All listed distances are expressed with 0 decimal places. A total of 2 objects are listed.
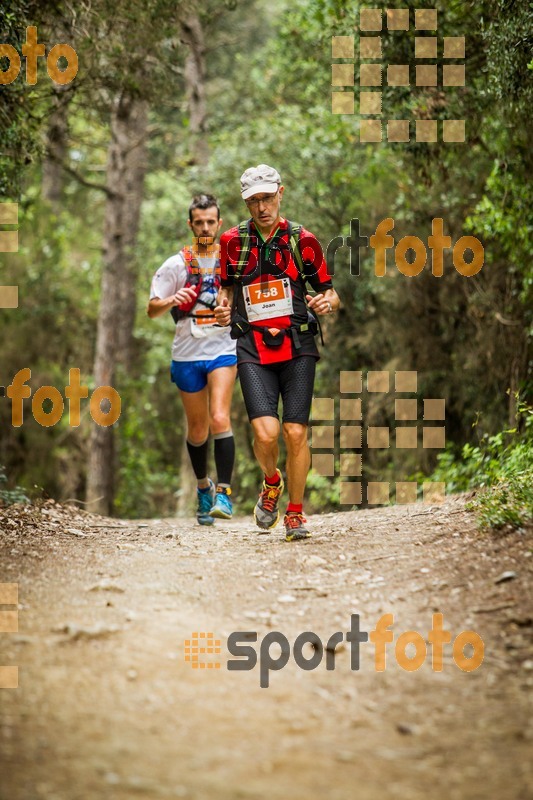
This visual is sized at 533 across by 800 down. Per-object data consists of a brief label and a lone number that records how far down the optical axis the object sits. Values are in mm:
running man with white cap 13461
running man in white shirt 15617
